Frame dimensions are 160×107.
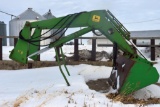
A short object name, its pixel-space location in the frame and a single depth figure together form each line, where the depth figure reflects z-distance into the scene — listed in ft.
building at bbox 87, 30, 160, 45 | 89.56
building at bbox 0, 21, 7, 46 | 58.44
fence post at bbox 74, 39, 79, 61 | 29.75
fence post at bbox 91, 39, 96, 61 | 29.95
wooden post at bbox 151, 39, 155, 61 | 30.00
